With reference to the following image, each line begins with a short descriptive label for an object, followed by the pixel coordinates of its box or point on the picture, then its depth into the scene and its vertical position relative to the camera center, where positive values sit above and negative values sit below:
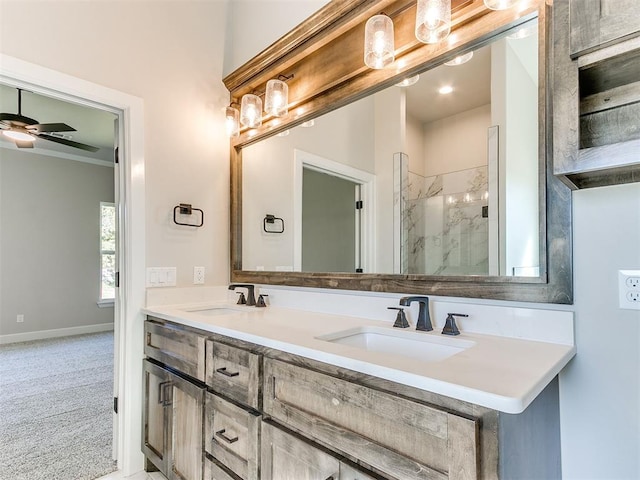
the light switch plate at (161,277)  2.05 -0.16
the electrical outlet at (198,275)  2.24 -0.16
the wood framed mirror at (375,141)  1.14 +0.67
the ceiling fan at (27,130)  2.95 +1.09
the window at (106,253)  5.62 -0.05
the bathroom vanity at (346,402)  0.77 -0.43
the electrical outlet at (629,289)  0.98 -0.11
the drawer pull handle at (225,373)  1.35 -0.48
